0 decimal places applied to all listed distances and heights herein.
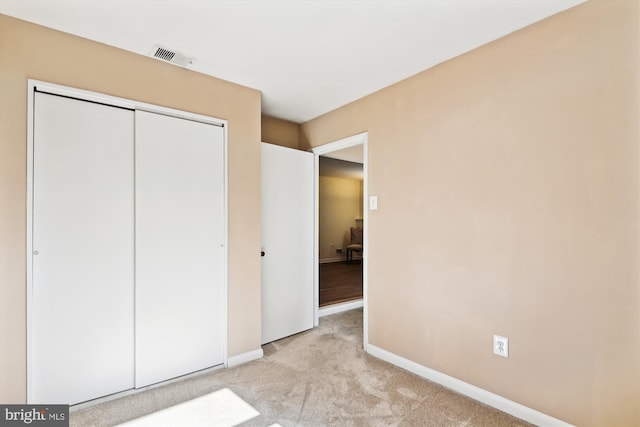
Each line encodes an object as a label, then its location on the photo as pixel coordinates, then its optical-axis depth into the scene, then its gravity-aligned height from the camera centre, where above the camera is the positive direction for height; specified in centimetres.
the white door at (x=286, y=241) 314 -24
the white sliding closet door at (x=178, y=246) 225 -21
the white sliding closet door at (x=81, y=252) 190 -21
